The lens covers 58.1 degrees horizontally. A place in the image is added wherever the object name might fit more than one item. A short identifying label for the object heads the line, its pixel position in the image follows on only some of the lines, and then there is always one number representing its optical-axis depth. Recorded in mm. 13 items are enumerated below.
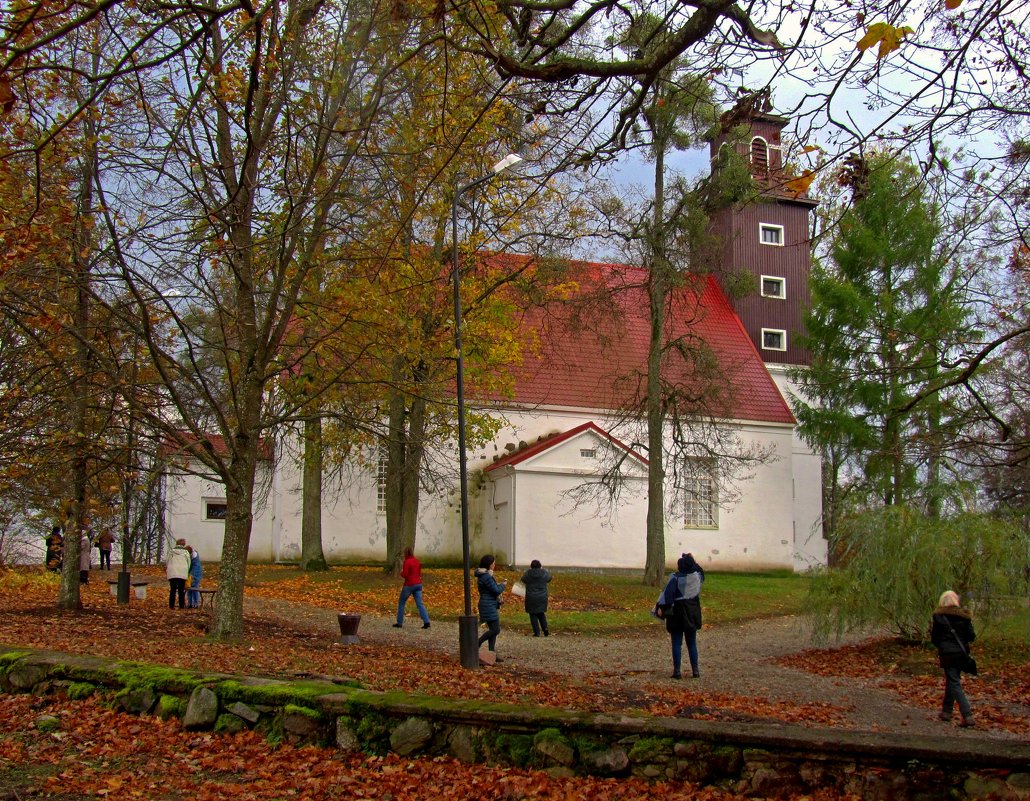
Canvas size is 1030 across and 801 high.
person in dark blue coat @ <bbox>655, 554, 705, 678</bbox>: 12812
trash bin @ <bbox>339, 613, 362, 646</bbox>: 15125
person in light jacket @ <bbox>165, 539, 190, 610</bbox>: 19391
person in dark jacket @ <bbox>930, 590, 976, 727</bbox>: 10078
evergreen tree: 25672
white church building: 30844
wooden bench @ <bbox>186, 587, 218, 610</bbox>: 19355
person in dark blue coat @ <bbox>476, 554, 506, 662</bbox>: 14547
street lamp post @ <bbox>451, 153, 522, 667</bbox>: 13344
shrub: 14375
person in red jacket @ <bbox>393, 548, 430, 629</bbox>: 18094
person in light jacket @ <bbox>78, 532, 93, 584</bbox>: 24652
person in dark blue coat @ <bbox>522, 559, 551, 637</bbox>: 17969
